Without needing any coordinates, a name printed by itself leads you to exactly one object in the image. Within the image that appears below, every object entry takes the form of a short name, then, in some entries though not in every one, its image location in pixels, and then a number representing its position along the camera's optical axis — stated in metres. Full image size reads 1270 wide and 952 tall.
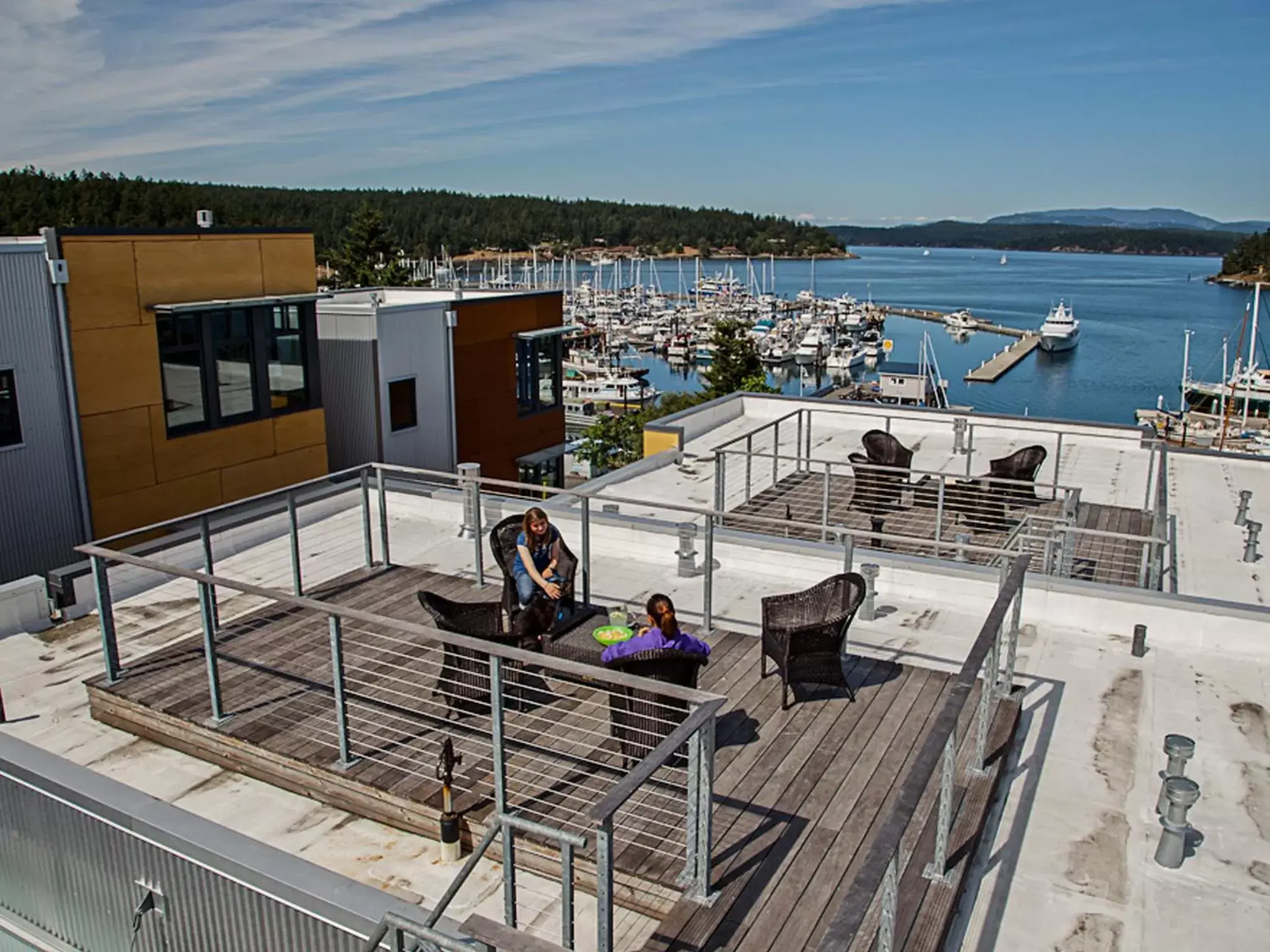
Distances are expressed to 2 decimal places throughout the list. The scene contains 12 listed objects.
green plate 7.02
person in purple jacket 6.07
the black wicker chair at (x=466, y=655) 6.23
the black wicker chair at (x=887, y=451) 13.38
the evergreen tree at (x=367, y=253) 67.31
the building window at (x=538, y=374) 25.59
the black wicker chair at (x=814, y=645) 6.61
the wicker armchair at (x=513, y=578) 7.90
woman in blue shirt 7.82
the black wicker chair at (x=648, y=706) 5.52
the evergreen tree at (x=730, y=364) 59.91
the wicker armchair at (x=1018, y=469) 12.87
